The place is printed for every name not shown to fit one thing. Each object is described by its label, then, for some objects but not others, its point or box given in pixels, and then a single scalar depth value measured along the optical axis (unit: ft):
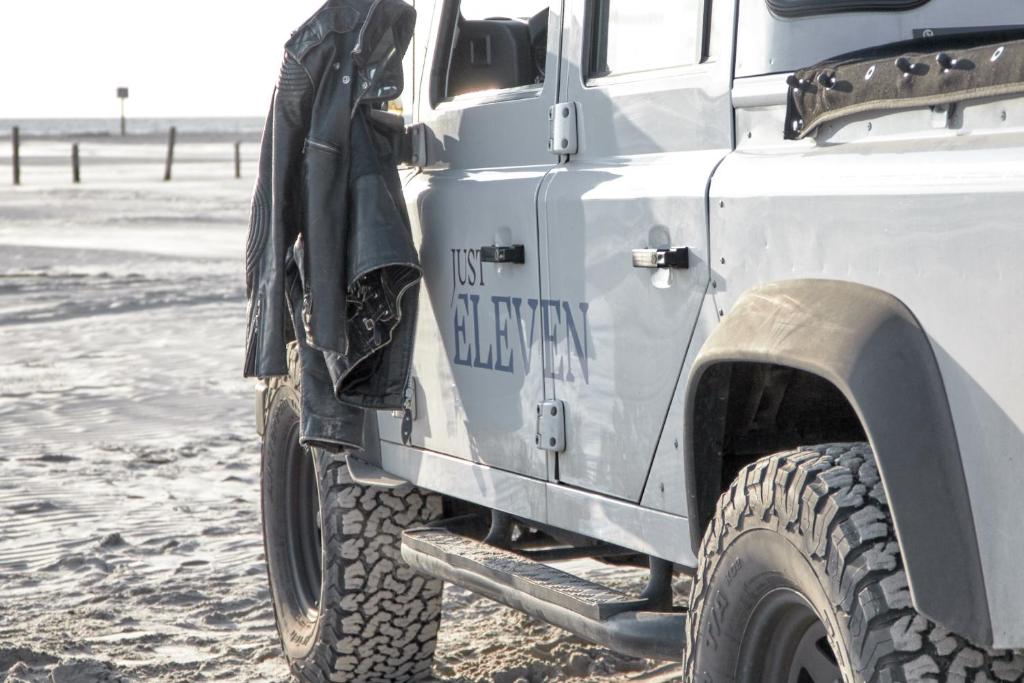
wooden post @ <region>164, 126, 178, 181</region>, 269.99
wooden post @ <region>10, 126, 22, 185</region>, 234.79
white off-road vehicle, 15.15
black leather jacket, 26.02
